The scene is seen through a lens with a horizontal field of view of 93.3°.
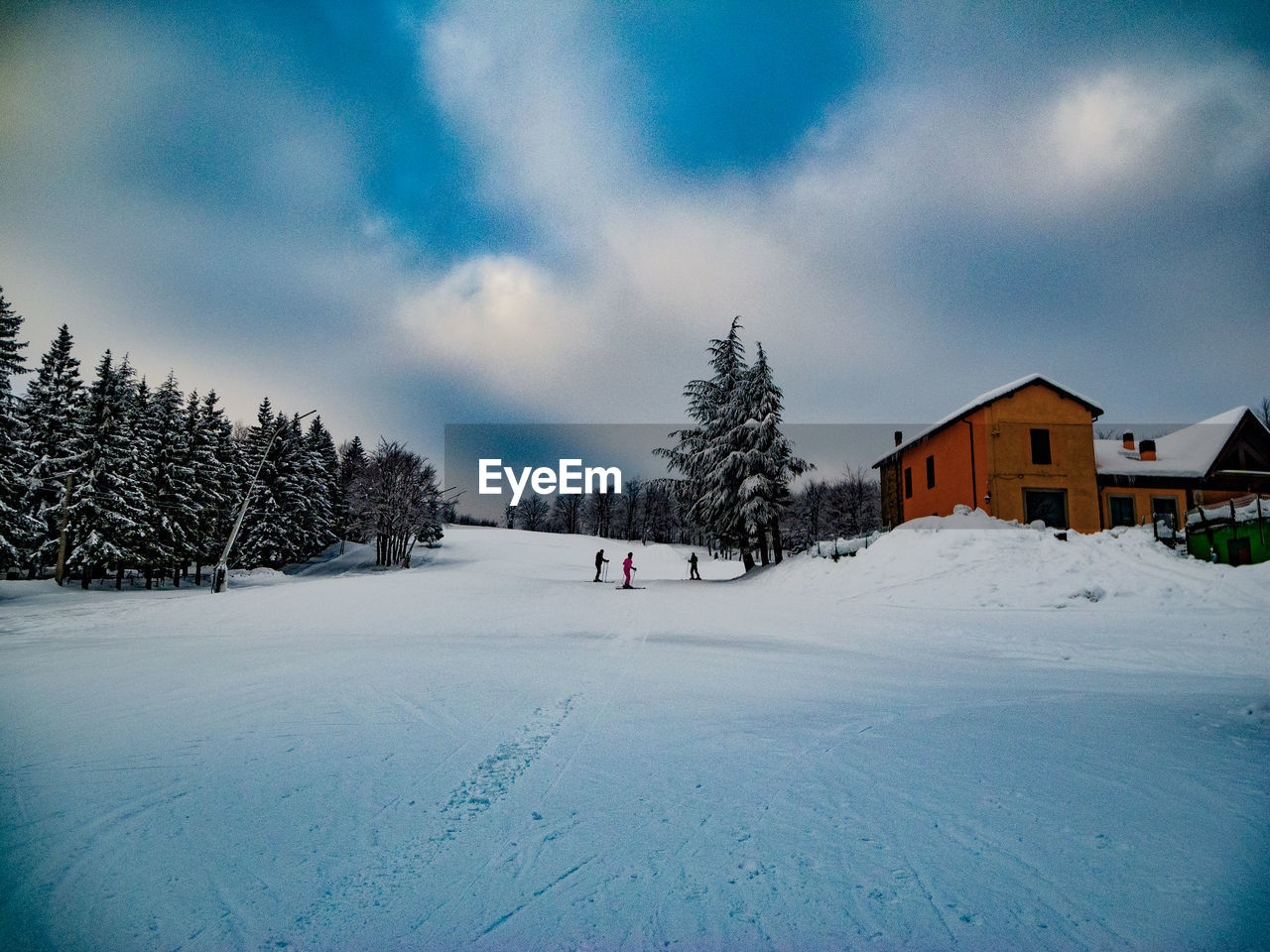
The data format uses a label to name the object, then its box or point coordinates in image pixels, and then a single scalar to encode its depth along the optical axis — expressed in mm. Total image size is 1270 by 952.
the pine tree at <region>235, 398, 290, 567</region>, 38719
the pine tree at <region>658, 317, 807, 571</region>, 24328
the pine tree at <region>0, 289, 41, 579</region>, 21734
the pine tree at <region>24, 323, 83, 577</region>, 27000
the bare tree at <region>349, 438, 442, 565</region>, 41750
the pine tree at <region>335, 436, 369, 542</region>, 51419
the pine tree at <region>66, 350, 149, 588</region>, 27562
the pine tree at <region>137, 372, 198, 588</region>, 31594
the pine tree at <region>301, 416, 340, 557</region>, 45062
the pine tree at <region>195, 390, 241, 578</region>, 35375
